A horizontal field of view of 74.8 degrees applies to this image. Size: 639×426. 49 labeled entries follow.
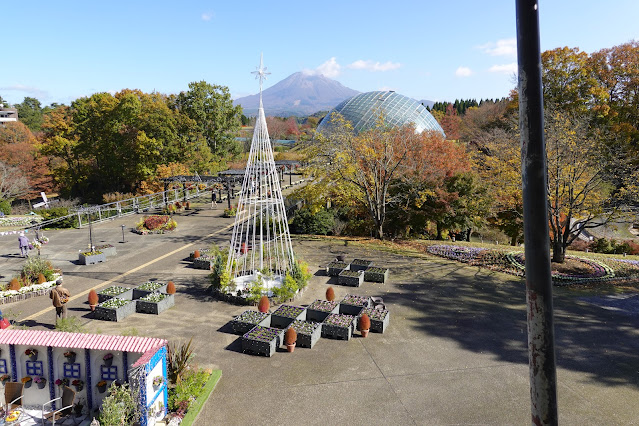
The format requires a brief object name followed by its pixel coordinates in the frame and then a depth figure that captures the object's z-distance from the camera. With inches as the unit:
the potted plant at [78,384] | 383.2
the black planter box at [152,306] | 637.3
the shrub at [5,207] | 1594.5
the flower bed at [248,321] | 572.1
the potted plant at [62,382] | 381.8
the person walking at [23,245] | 940.9
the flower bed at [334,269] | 819.4
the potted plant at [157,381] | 367.2
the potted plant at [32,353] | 384.8
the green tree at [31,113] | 3241.9
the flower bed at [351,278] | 772.0
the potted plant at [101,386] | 380.2
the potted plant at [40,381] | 385.7
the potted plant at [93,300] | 637.9
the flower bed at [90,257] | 893.8
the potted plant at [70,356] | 381.4
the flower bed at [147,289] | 681.6
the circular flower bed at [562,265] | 818.2
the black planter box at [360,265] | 830.5
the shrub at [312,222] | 1185.4
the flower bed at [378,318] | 582.9
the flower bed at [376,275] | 792.9
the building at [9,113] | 3309.5
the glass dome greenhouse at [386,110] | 2358.5
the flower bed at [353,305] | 631.8
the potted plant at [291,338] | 524.1
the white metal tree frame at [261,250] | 697.6
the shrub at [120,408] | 336.2
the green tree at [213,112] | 1862.7
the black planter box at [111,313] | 612.7
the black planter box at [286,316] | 588.7
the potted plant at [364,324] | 565.5
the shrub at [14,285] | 701.3
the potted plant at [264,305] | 609.6
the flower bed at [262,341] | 514.3
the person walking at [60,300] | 575.7
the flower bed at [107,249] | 941.3
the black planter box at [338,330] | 561.3
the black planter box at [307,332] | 538.9
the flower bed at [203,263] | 859.4
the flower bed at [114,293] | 679.7
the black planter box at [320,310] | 613.0
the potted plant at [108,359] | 377.1
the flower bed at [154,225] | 1179.9
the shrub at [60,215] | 1291.0
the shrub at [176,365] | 422.6
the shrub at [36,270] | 751.7
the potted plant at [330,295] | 663.1
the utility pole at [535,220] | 137.3
